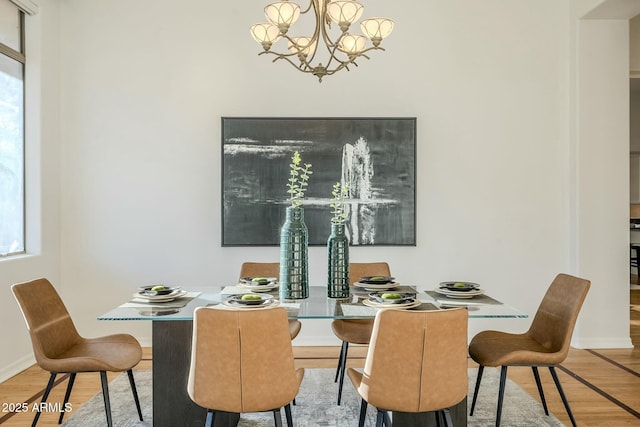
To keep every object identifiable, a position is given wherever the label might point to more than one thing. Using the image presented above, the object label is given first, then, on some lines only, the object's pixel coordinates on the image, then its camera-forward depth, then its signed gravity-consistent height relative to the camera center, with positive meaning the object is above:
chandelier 2.52 +0.97
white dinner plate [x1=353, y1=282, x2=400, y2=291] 2.90 -0.40
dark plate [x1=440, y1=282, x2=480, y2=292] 2.80 -0.40
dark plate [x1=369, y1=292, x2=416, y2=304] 2.40 -0.40
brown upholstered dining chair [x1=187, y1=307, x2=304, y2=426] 1.92 -0.54
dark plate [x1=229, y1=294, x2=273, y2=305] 2.37 -0.40
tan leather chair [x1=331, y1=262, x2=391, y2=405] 3.13 -0.71
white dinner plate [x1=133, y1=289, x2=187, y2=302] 2.60 -0.42
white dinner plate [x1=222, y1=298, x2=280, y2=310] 2.33 -0.41
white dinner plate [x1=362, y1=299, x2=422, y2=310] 2.35 -0.41
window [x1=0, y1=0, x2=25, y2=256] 3.75 +0.65
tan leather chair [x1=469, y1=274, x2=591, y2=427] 2.56 -0.69
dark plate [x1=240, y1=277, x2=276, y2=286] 2.99 -0.39
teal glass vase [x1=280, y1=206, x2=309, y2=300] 2.66 -0.22
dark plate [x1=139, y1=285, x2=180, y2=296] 2.65 -0.40
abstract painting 4.36 +0.34
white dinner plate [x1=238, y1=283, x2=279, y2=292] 2.91 -0.41
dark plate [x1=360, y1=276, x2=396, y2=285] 3.00 -0.38
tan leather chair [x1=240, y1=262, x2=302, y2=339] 3.56 -0.38
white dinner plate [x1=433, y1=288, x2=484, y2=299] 2.70 -0.41
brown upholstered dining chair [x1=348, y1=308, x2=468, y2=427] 1.92 -0.55
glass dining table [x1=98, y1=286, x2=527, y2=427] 2.42 -0.64
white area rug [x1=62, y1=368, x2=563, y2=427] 2.82 -1.14
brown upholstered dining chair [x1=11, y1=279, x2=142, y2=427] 2.46 -0.70
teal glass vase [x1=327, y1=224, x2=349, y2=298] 2.71 -0.27
